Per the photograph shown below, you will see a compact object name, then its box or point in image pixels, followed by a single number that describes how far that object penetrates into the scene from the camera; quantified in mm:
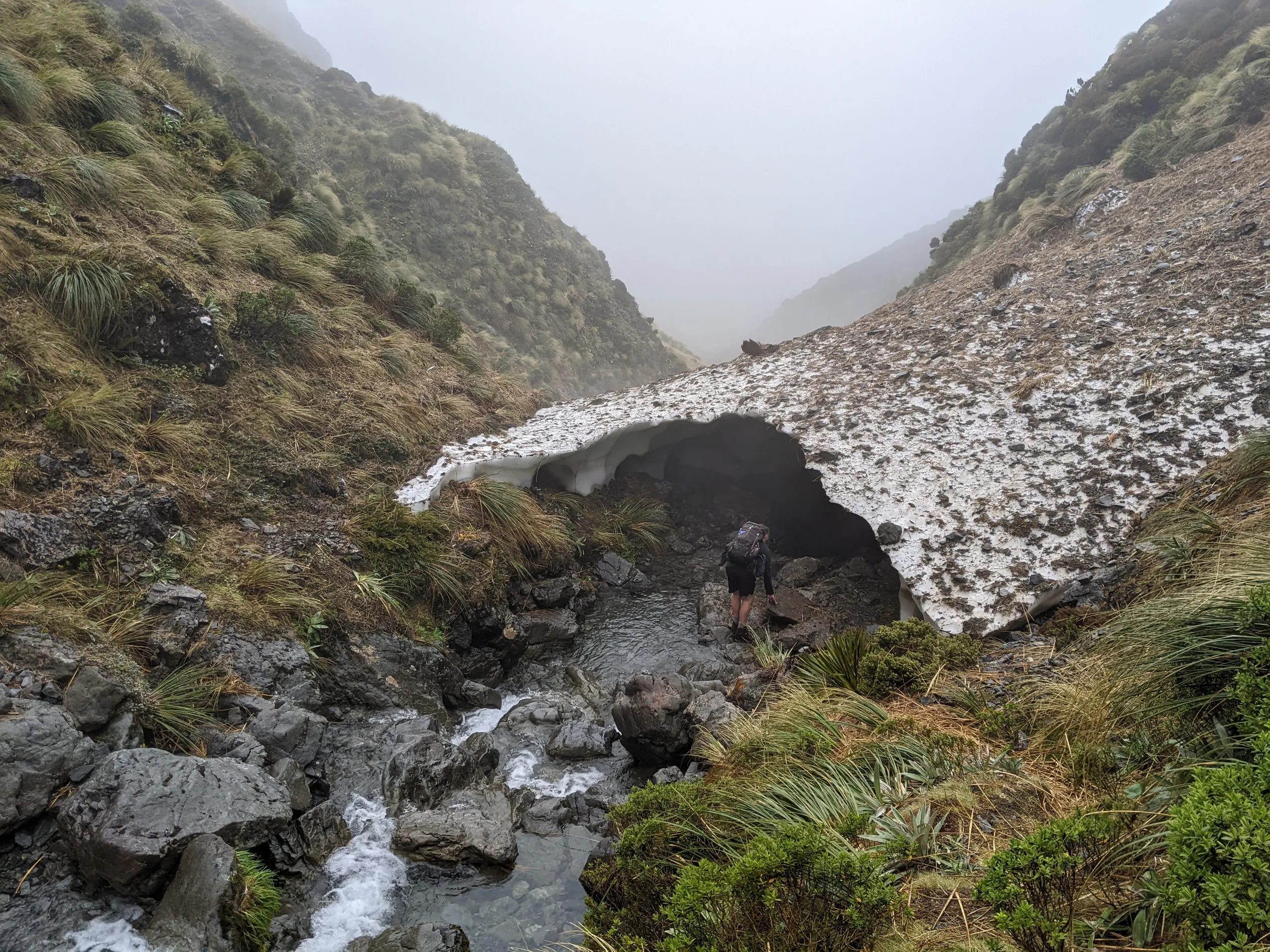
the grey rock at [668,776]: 5449
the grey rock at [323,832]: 4500
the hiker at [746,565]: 8547
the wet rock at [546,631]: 8391
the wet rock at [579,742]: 6238
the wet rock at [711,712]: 5746
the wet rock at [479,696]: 7086
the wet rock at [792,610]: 8758
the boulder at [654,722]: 5898
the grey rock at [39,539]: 4996
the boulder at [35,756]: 3574
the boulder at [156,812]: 3562
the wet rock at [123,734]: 4184
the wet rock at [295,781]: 4688
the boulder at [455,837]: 4656
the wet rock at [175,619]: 5066
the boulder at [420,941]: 3838
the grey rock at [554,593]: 8977
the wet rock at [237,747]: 4648
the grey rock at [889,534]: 7301
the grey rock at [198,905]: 3420
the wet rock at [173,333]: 7637
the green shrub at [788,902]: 2215
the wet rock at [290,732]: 5023
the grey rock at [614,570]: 10312
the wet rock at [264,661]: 5418
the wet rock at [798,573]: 10000
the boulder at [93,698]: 4121
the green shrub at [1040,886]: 1770
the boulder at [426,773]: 5242
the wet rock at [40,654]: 4164
